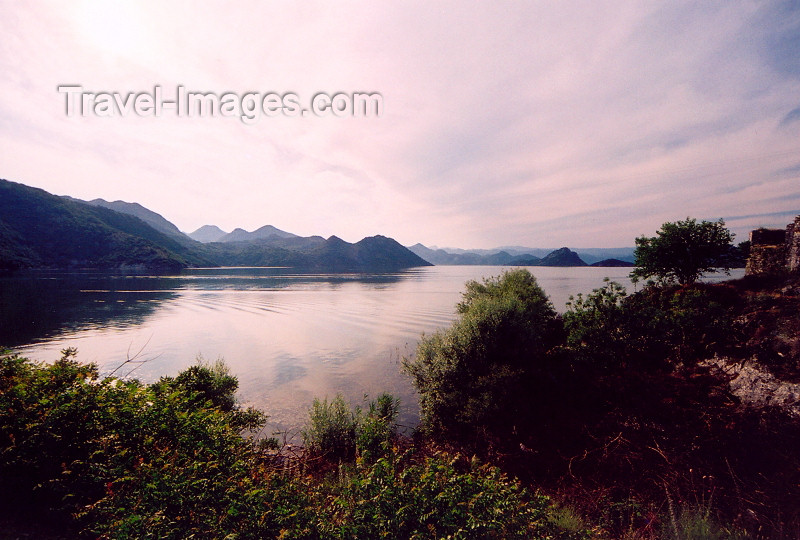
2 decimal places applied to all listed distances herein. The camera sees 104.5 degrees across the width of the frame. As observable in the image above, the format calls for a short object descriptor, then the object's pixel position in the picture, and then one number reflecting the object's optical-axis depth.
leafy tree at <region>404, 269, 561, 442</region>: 15.40
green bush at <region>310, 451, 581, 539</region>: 5.83
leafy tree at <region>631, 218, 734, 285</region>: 31.62
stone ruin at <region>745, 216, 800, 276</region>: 19.55
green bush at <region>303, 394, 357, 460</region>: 16.45
